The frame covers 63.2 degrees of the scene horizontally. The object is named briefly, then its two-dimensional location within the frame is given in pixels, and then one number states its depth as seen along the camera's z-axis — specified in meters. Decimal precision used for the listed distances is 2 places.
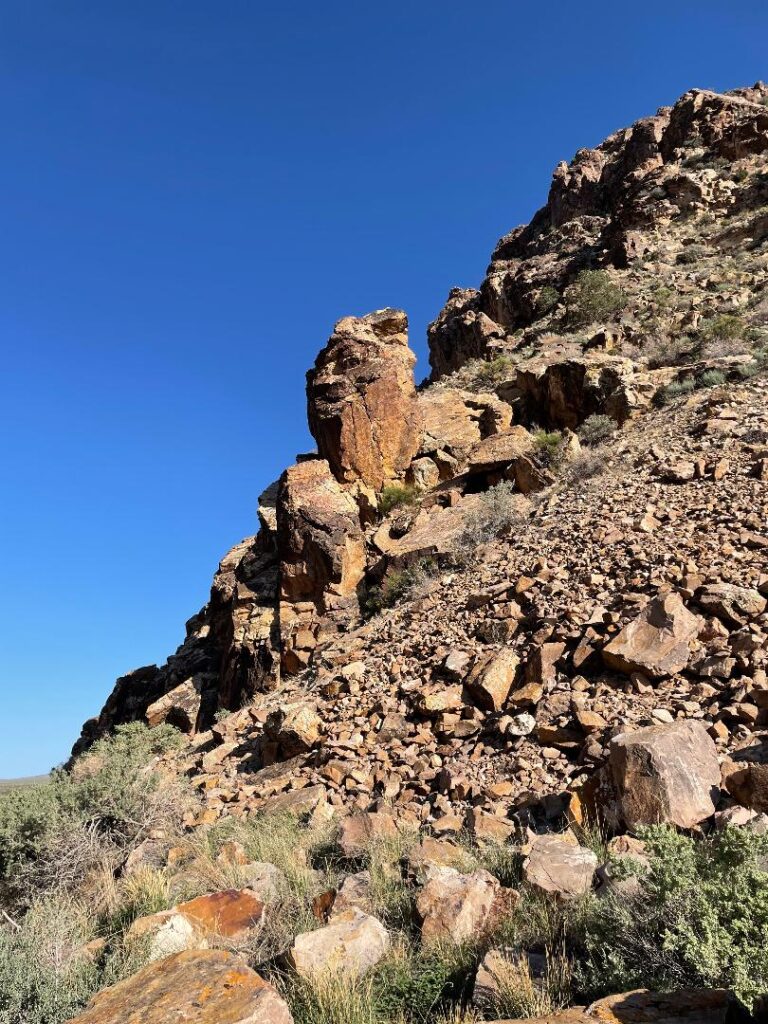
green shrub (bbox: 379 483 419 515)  15.48
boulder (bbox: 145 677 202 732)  14.03
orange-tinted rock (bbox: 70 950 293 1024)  2.88
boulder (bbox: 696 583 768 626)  6.59
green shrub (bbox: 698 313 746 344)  16.20
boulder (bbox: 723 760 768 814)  4.37
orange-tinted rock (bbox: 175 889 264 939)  4.32
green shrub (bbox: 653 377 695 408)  14.38
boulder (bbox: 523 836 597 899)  3.81
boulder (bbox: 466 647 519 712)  7.22
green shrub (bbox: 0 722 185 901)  6.58
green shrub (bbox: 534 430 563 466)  14.38
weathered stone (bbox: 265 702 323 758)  8.42
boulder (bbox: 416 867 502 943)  3.74
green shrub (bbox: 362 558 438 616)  11.88
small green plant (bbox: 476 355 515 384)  22.41
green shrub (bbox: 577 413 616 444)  14.71
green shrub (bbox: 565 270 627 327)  24.53
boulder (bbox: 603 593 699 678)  6.40
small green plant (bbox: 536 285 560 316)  30.91
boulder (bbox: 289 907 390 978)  3.46
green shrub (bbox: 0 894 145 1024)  3.42
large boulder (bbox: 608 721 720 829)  4.44
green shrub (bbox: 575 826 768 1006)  2.62
